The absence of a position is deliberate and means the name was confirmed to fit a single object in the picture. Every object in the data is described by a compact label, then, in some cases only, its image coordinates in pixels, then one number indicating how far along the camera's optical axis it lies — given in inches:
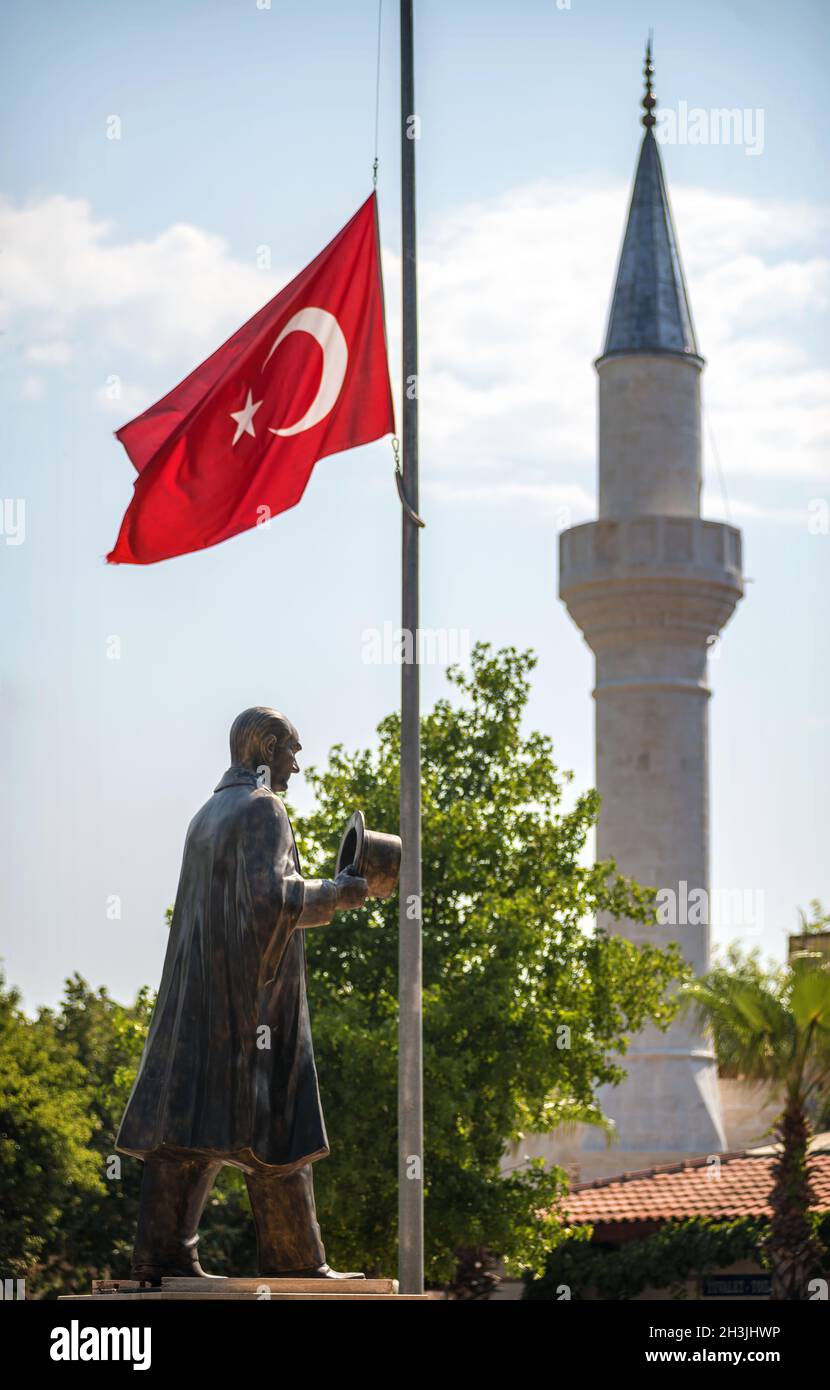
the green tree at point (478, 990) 1041.5
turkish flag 525.7
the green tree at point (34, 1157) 1454.2
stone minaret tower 1793.7
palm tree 975.6
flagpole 548.1
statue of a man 350.6
